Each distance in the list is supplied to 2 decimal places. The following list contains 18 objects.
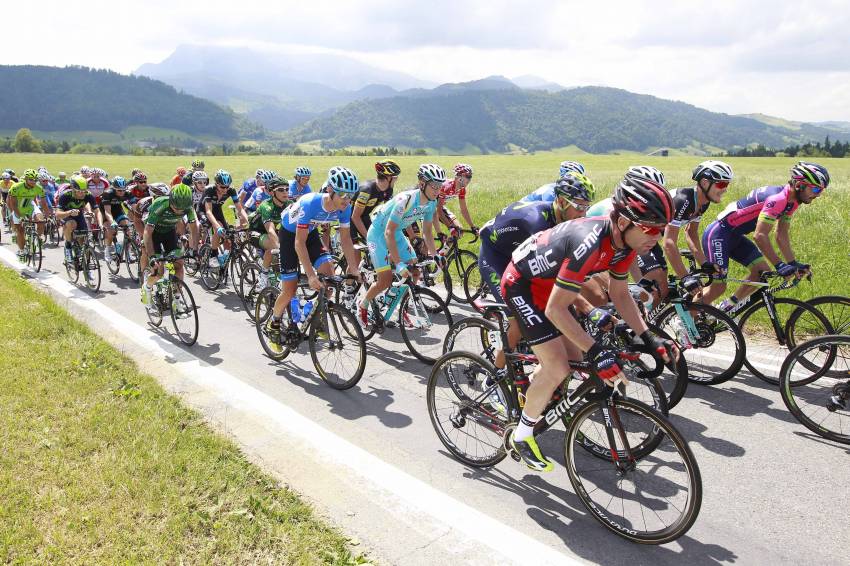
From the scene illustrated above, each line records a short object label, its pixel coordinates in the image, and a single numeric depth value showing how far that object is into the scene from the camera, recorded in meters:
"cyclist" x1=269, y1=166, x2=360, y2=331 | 6.49
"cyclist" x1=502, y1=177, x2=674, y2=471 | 3.60
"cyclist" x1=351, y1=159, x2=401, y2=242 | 8.80
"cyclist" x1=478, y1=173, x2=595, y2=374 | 5.25
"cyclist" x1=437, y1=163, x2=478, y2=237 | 10.51
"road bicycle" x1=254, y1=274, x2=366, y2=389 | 6.32
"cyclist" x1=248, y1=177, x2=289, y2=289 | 9.11
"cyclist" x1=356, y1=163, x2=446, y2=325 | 7.09
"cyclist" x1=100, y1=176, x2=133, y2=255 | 12.30
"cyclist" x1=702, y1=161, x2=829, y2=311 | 6.12
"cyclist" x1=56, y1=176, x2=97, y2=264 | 11.62
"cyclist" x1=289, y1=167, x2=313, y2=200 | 11.53
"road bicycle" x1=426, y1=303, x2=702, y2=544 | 3.71
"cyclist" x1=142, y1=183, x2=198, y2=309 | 8.12
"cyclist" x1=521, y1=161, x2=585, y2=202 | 6.97
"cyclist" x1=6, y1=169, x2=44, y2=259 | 13.70
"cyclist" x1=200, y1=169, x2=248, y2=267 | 11.46
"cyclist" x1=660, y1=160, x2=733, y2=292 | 6.28
